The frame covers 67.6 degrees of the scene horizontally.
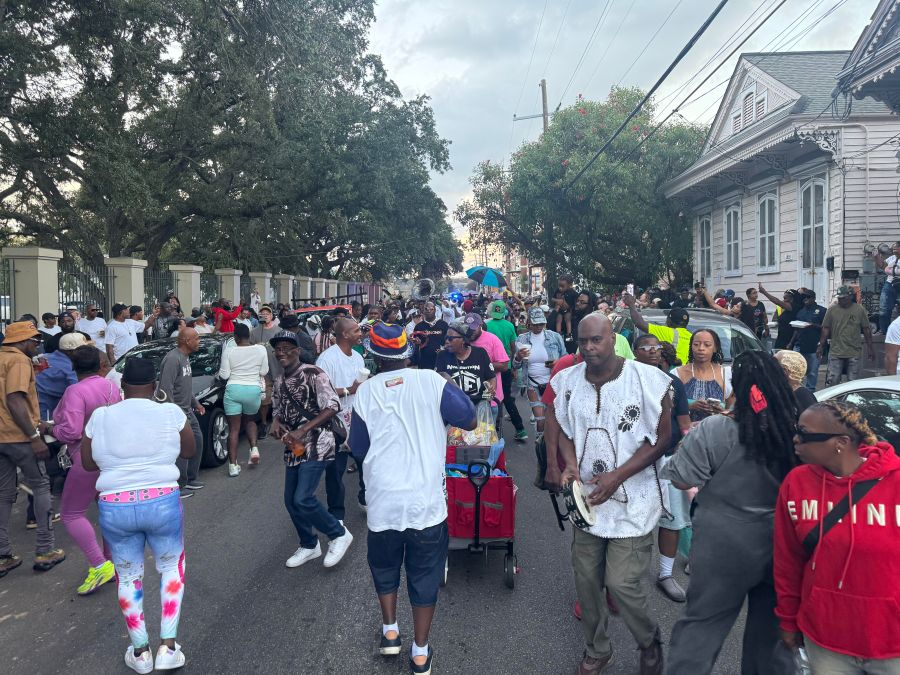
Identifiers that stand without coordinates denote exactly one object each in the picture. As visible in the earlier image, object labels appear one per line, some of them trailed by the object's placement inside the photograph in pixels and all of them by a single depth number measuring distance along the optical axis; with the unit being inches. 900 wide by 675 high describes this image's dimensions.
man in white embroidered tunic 130.7
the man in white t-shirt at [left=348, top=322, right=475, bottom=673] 137.9
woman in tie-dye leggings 140.8
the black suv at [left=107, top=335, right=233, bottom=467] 321.1
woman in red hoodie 88.2
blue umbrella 808.3
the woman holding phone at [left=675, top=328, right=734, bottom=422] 198.5
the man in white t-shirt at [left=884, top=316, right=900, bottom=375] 283.9
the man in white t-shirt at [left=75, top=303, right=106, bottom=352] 456.4
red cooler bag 188.4
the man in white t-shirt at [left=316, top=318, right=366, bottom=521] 241.3
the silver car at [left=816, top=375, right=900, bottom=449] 168.9
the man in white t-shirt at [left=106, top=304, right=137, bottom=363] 444.1
